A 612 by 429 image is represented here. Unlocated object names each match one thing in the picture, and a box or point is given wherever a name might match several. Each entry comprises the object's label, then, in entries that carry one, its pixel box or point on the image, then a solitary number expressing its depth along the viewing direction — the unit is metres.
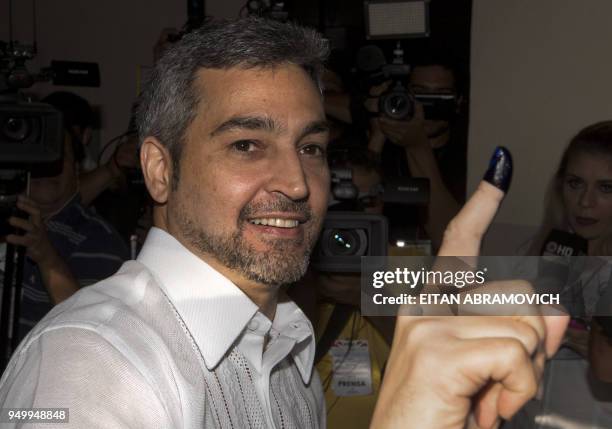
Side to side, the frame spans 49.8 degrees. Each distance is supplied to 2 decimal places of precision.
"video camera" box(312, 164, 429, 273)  1.23
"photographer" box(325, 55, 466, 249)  1.88
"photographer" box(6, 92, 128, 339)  1.68
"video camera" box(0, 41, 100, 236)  1.55
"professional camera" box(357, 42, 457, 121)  1.88
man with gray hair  0.75
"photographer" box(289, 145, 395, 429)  1.68
